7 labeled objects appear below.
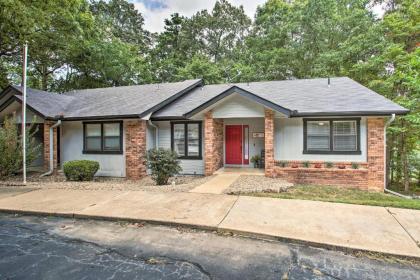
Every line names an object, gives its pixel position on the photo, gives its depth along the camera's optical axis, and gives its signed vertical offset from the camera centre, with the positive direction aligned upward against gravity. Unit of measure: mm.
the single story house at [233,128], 9562 +490
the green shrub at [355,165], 9540 -1100
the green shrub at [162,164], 8844 -932
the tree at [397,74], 12336 +3504
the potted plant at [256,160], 12070 -1094
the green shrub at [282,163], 10508 -1099
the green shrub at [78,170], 10070 -1301
